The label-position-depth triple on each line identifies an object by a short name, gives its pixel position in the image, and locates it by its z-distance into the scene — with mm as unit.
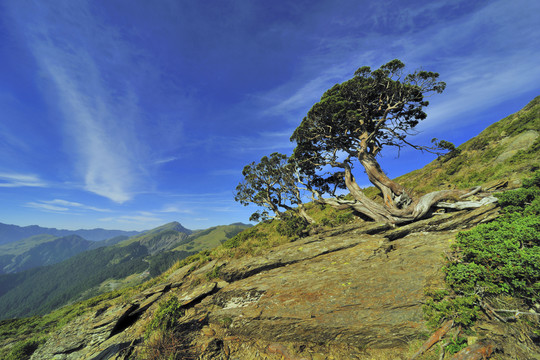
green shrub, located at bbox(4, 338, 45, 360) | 10117
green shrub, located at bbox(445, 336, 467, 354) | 5219
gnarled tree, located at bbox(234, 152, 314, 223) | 22766
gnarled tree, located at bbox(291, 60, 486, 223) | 15641
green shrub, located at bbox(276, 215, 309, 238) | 17675
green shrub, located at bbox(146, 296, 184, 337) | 8461
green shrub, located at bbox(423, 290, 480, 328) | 5605
